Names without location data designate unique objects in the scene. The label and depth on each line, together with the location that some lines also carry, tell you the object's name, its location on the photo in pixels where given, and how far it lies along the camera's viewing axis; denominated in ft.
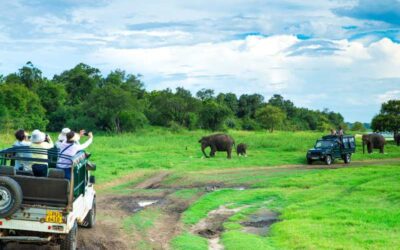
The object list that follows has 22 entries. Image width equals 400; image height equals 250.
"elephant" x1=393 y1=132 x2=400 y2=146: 175.32
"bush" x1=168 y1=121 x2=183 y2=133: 255.29
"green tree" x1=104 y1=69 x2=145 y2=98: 335.08
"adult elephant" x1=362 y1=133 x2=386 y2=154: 145.18
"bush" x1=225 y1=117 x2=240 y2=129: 295.07
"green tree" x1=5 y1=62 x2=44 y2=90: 311.06
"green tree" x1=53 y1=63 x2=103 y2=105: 322.96
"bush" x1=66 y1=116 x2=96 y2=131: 243.81
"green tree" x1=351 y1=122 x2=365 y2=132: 384.27
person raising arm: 37.45
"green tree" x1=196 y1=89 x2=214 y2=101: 362.57
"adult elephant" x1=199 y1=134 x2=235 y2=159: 130.41
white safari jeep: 33.71
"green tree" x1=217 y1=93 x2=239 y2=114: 359.21
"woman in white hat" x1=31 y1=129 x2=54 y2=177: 37.52
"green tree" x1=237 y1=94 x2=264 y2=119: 364.79
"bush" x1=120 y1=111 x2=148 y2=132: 242.04
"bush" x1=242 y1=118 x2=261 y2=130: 319.06
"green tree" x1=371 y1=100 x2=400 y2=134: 199.52
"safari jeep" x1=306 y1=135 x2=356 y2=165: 115.65
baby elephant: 134.21
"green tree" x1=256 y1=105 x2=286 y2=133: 301.06
